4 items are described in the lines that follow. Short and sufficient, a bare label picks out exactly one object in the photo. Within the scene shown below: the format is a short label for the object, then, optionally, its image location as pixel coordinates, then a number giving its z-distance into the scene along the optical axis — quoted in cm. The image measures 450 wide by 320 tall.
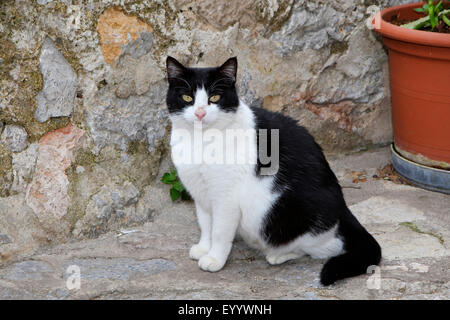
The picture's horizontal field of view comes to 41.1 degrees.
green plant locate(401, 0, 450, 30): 302
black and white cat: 239
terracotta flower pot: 295
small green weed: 296
